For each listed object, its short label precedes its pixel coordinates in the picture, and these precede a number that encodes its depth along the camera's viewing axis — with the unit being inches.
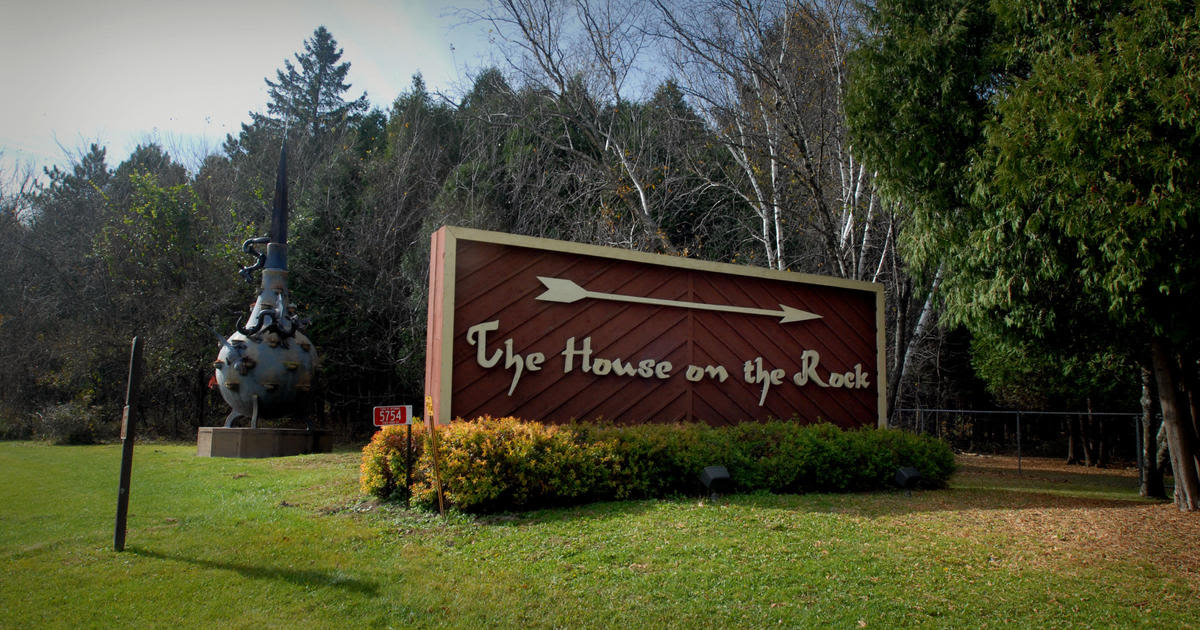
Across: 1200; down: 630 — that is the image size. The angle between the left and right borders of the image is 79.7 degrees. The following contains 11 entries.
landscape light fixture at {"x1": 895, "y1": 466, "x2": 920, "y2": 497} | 352.2
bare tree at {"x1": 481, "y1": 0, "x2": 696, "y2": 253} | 570.9
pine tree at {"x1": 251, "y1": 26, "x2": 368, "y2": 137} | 1364.4
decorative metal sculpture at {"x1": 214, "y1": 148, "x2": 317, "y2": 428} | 544.4
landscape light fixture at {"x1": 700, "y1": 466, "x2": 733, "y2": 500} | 303.0
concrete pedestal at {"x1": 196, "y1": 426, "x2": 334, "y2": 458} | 510.6
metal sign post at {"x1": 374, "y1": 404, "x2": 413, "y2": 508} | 271.1
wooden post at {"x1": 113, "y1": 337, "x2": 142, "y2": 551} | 224.4
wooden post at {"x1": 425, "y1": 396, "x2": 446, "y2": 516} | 271.7
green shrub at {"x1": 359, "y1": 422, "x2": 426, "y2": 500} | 304.3
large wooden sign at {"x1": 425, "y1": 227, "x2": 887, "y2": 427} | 323.0
